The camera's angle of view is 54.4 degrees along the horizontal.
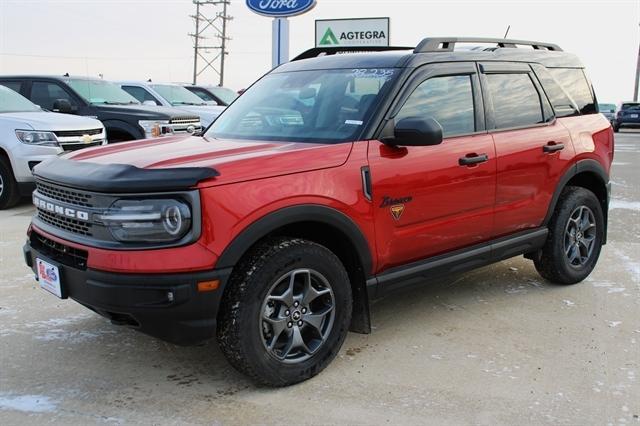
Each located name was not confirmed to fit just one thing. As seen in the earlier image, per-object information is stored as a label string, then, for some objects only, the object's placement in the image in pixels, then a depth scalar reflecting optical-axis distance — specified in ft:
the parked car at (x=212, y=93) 52.65
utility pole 144.25
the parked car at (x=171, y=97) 41.88
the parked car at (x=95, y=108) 33.71
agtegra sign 46.50
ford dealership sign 40.96
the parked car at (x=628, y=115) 103.65
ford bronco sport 9.50
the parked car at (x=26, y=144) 26.43
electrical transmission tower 193.47
